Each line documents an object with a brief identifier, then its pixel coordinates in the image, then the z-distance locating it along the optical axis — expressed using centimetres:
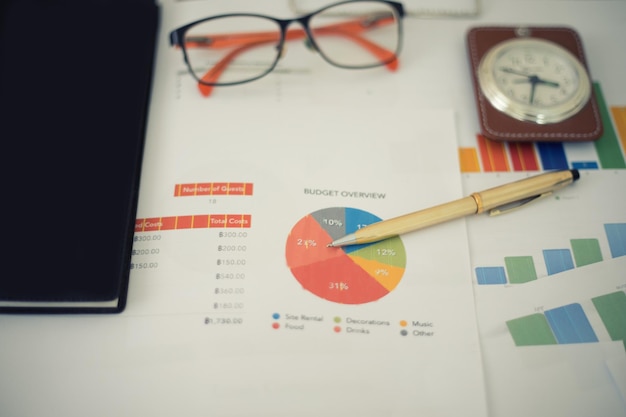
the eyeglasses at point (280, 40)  76
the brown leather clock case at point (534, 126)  70
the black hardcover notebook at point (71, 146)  60
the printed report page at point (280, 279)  57
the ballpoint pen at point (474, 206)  63
